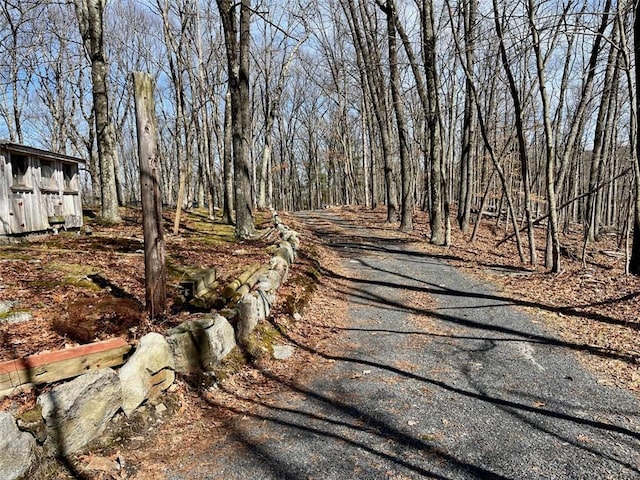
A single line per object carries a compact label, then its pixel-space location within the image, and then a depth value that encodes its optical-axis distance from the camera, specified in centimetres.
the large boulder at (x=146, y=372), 338
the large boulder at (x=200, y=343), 407
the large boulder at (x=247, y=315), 505
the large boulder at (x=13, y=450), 241
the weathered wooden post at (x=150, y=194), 467
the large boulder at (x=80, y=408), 277
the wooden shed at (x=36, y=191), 814
